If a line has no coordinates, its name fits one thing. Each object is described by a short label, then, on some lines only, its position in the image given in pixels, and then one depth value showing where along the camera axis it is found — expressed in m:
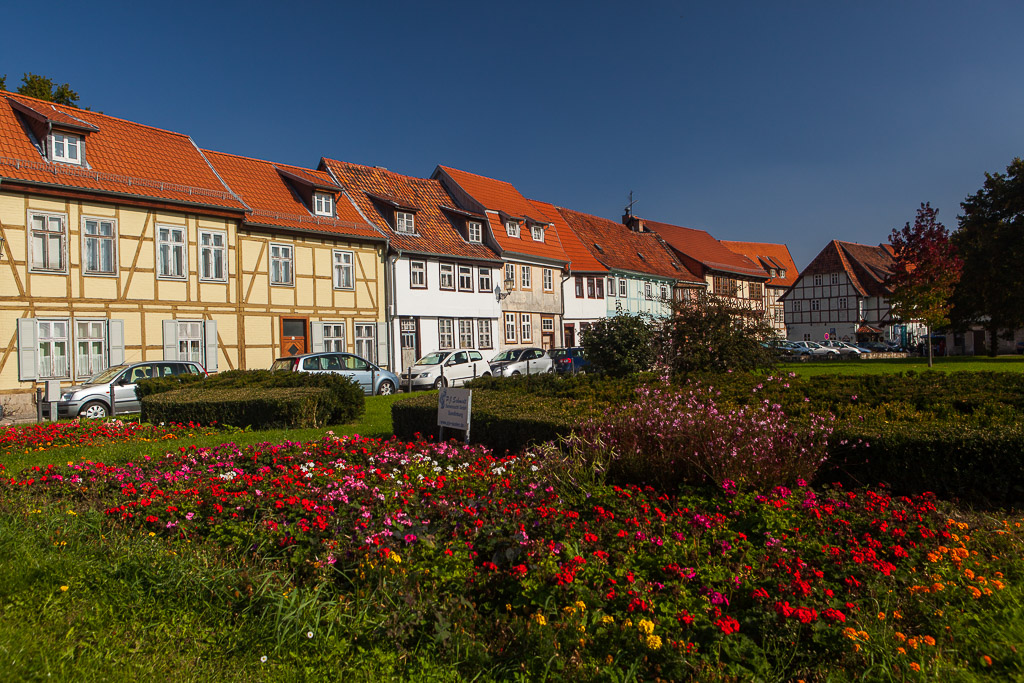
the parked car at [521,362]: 28.14
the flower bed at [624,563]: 3.79
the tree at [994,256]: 40.94
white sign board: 8.73
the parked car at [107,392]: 17.23
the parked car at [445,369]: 25.97
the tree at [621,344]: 16.75
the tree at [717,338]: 15.20
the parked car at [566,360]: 29.30
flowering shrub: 6.48
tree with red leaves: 33.75
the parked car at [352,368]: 21.22
